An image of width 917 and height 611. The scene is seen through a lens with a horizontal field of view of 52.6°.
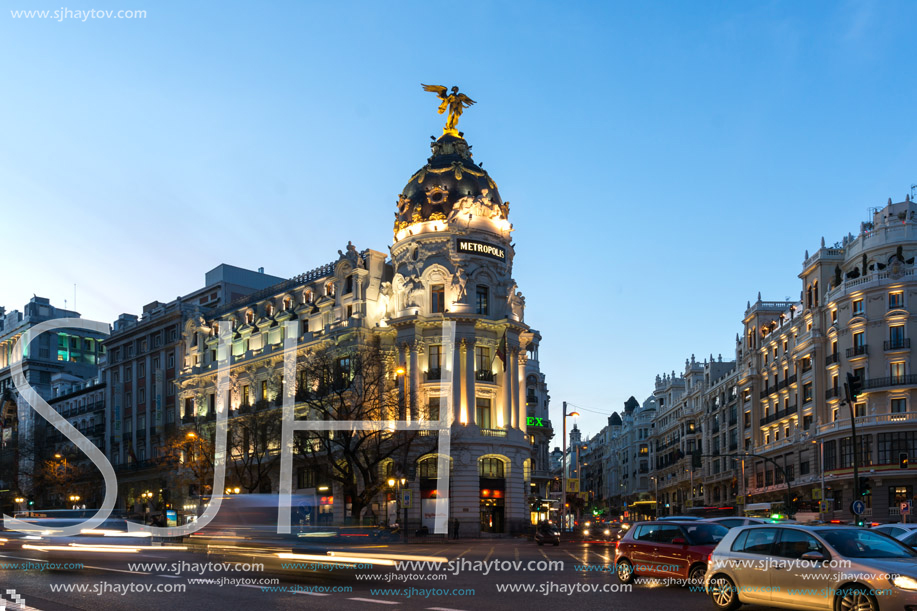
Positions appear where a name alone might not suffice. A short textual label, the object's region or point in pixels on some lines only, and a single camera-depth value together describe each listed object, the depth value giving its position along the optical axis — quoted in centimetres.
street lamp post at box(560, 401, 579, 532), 6382
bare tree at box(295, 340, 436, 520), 5625
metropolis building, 6538
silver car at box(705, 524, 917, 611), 1290
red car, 2045
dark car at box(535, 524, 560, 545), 4862
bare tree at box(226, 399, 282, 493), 6406
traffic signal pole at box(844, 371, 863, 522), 3809
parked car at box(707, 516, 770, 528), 2341
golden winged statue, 7400
